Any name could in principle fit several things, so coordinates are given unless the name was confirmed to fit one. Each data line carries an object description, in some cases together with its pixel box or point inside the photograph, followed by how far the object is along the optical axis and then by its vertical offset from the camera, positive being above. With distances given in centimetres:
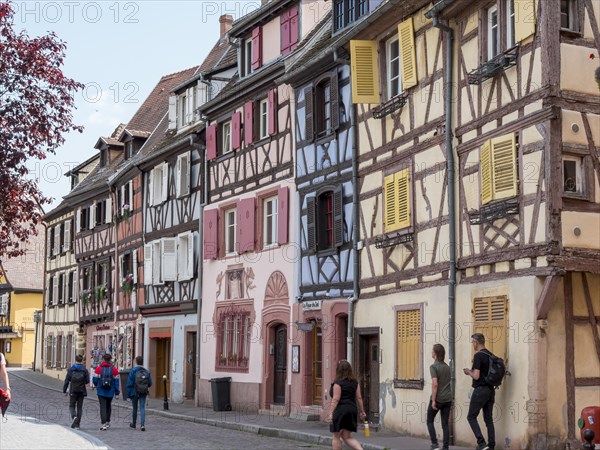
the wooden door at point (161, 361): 3622 -36
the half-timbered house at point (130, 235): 3806 +418
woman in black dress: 1469 -75
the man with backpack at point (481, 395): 1625 -67
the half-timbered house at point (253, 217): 2689 +353
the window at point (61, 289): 5059 +288
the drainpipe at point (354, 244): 2273 +223
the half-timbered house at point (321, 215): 2352 +304
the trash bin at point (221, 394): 2886 -116
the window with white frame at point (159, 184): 3519 +549
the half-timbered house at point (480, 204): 1595 +242
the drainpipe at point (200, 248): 3175 +301
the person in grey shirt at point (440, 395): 1697 -69
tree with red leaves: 2414 +525
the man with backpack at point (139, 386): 2217 -73
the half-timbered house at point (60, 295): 4869 +256
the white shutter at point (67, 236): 5029 +528
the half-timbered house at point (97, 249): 4244 +414
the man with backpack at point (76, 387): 2212 -75
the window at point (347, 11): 2356 +753
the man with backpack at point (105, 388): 2180 -76
